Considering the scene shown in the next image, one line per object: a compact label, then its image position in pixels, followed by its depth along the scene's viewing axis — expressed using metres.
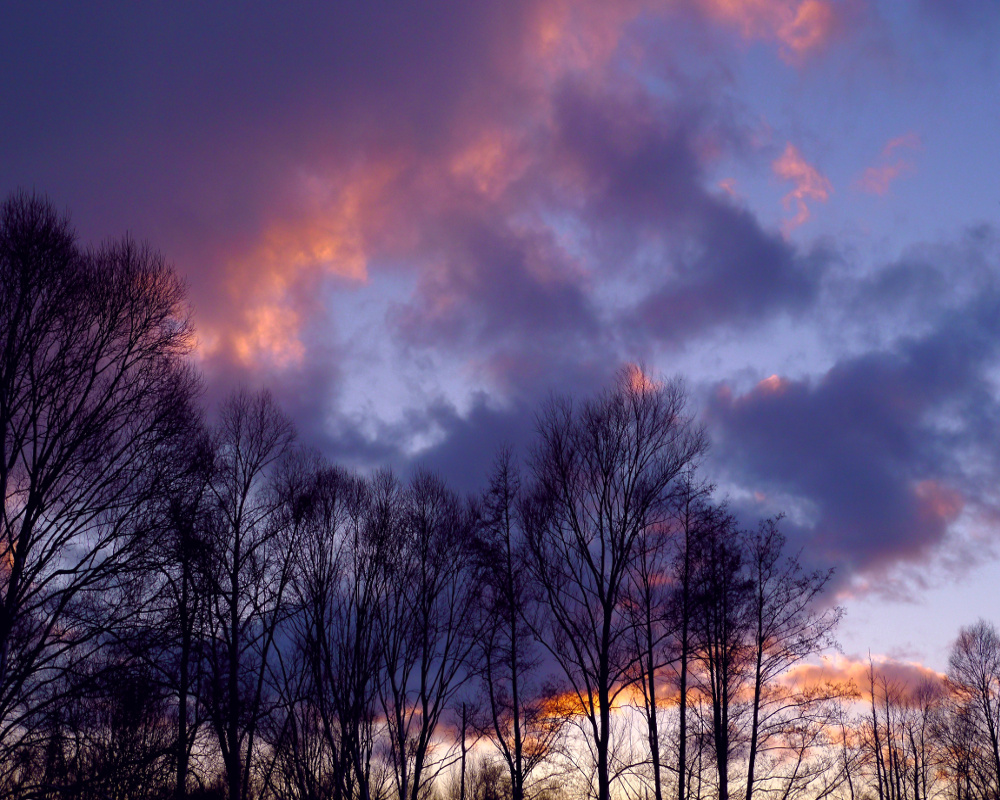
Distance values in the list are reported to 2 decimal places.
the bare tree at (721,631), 28.09
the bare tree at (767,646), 27.80
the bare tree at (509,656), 28.47
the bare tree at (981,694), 51.44
